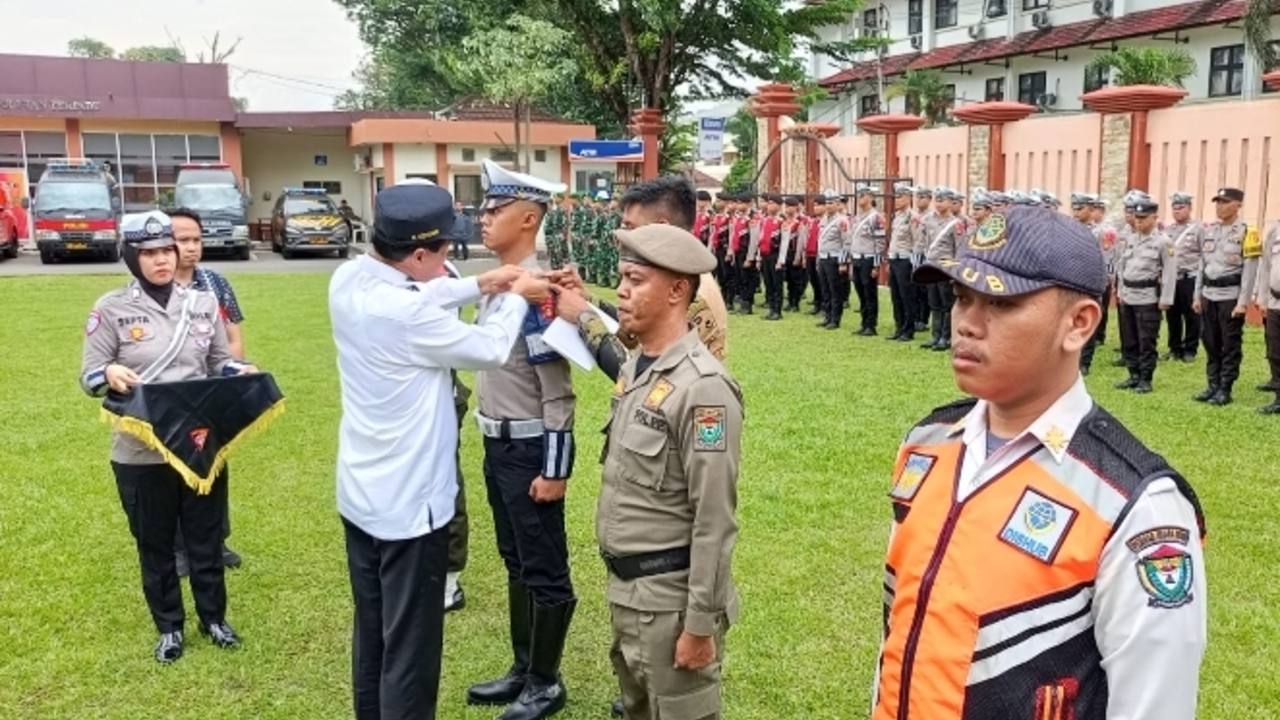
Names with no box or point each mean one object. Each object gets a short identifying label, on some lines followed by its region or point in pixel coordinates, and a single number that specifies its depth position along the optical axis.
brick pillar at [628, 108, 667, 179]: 22.11
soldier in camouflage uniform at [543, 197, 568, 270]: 20.86
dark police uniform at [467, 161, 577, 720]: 3.50
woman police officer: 4.07
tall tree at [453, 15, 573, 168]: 24.91
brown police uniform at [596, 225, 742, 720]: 2.63
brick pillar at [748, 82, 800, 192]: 19.14
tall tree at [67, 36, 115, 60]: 66.88
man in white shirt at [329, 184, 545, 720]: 2.92
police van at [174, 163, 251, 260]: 23.92
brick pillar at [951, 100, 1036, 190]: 14.73
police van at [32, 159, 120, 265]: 22.34
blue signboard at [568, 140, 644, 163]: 21.09
